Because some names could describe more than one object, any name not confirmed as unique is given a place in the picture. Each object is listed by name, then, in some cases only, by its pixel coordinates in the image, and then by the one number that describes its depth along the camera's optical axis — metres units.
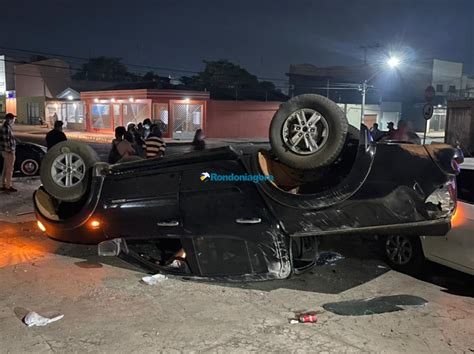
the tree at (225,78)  52.44
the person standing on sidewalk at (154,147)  8.73
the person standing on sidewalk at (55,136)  9.65
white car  4.98
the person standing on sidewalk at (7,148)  10.07
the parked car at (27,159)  12.52
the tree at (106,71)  73.56
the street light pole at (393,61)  33.42
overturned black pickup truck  4.53
